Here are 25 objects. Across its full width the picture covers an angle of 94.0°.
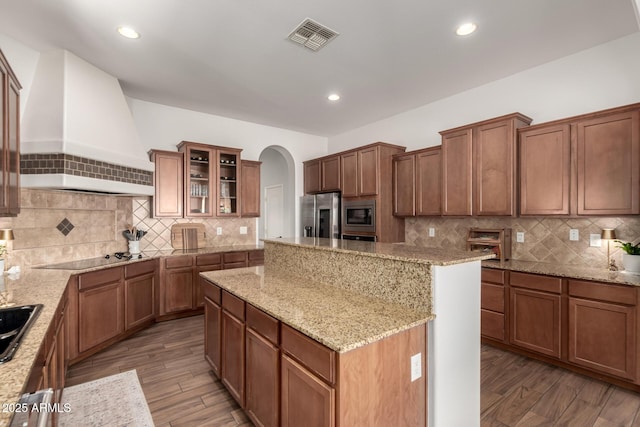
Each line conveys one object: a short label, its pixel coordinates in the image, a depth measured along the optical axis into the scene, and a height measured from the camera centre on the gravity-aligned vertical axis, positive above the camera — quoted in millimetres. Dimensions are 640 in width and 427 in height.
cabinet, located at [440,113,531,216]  3205 +538
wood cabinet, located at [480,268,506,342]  3094 -955
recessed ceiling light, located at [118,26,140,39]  2604 +1622
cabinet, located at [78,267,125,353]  2848 -937
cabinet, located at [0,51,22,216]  1844 +510
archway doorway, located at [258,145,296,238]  6051 +497
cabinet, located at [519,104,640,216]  2535 +450
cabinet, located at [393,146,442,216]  3994 +440
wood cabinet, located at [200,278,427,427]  1285 -813
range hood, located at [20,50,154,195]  2711 +826
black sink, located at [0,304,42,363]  1644 -560
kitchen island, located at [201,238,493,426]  1329 -550
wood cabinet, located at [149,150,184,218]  4094 +439
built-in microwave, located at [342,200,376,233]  4512 -31
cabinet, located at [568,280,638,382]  2357 -954
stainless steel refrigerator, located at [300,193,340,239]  5168 -15
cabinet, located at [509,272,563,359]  2738 -955
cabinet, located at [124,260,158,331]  3385 -934
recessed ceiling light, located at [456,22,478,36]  2562 +1627
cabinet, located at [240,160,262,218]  4949 +435
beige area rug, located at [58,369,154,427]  2070 -1423
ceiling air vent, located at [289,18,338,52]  2564 +1621
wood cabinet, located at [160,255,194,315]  3924 -936
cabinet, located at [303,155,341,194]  5211 +729
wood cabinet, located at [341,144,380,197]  4487 +668
